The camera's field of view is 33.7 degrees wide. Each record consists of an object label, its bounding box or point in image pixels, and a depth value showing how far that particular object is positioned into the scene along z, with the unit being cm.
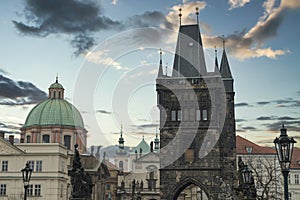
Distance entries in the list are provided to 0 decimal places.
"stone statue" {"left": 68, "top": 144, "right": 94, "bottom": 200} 2275
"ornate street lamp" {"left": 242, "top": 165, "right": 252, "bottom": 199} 2182
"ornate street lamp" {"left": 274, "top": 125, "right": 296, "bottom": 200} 1440
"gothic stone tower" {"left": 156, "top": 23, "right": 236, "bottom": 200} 6000
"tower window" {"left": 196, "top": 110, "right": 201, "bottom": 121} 6185
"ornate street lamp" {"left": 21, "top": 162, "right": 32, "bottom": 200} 2456
